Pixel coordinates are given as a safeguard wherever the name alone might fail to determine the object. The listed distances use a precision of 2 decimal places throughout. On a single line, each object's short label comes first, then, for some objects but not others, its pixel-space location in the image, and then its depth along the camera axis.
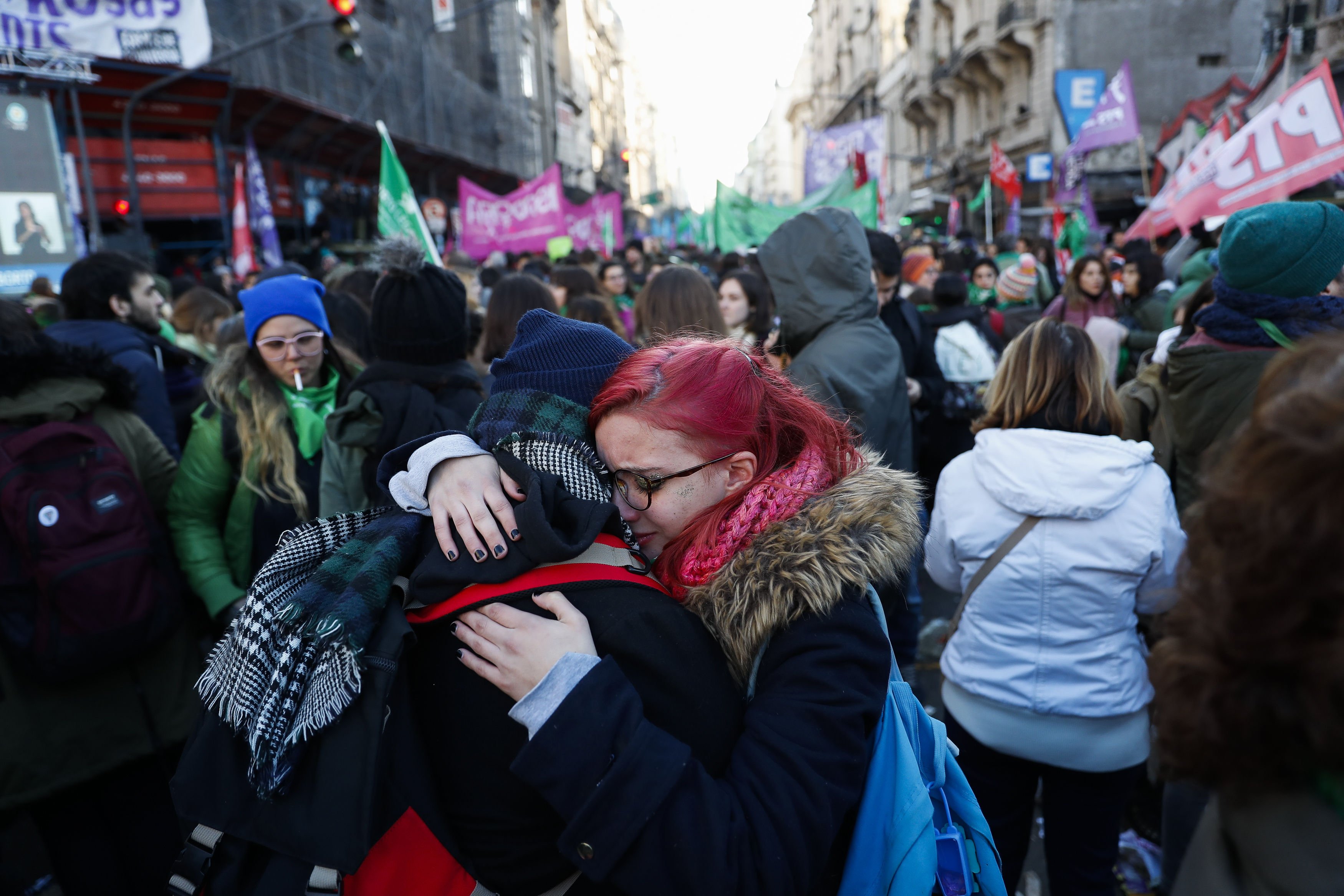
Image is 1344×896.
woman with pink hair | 1.05
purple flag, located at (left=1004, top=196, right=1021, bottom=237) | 14.52
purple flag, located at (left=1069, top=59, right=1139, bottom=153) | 10.99
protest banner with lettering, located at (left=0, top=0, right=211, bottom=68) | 9.95
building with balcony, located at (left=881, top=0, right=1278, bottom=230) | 25.41
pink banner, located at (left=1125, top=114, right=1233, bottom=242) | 6.04
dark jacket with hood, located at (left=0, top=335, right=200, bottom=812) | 2.31
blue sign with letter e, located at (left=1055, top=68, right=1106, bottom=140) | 19.75
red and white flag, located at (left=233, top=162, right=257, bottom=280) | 9.40
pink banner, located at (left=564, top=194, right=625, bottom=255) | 13.71
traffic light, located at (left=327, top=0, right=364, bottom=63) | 9.09
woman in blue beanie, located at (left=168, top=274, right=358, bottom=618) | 2.83
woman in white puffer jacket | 2.18
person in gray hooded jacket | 3.24
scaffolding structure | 15.91
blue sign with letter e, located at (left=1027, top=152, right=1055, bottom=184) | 21.44
